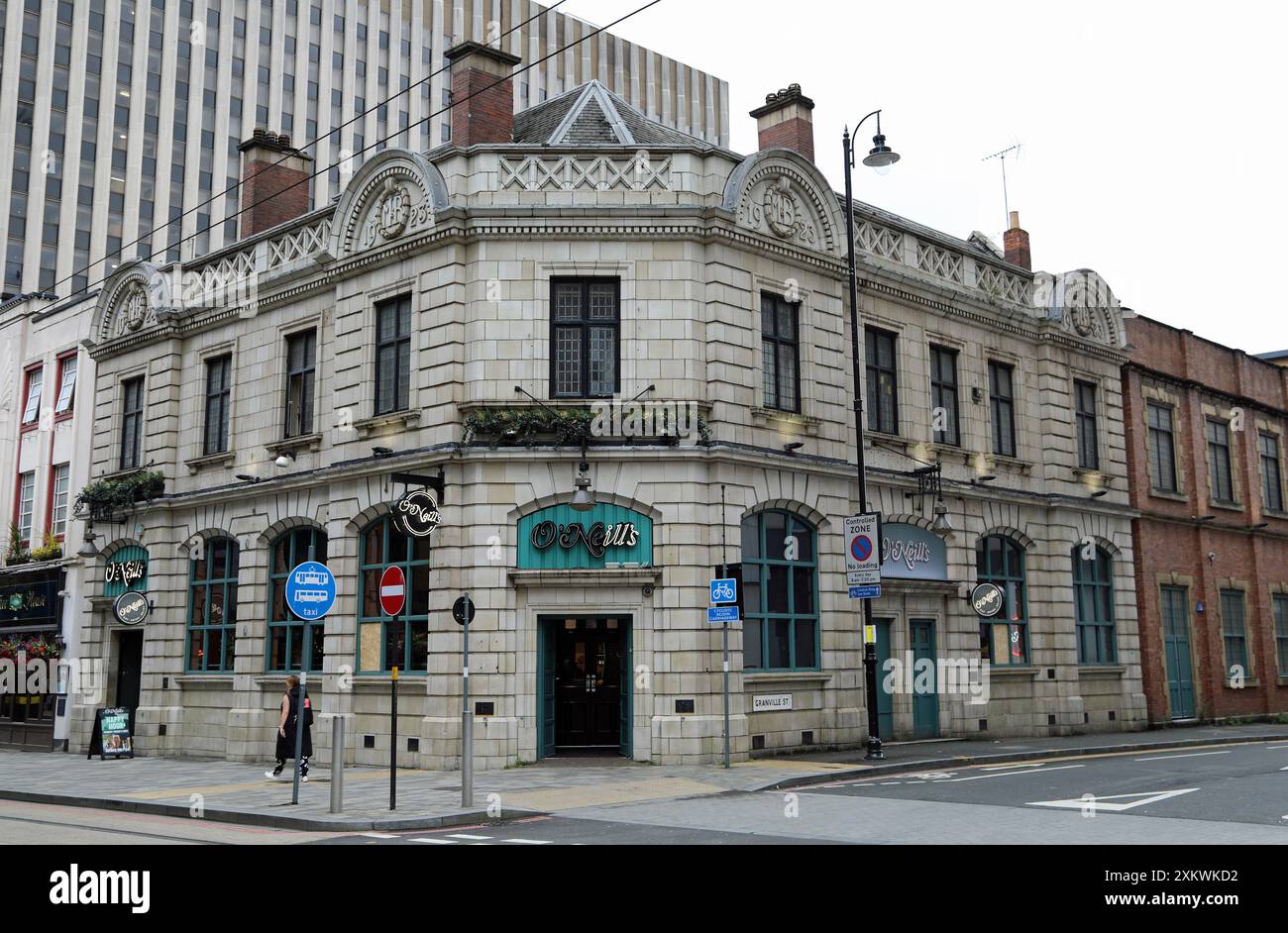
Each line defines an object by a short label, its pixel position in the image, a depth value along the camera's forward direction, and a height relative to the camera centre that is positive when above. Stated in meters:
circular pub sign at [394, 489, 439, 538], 21.42 +2.69
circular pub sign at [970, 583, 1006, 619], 26.72 +1.38
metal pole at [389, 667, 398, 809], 15.26 -1.16
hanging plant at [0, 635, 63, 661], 30.95 +0.55
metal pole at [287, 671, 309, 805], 15.98 -0.89
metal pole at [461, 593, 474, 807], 15.21 -1.17
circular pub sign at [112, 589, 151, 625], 28.23 +1.38
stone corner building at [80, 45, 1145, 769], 21.31 +4.20
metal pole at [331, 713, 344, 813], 14.91 -1.24
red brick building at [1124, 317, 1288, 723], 32.56 +3.88
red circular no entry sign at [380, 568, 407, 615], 16.14 +0.98
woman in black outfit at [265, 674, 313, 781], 19.64 -1.00
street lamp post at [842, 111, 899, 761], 21.03 +4.63
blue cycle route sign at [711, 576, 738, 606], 19.69 +1.19
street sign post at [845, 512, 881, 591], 21.00 +1.94
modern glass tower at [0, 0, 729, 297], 64.94 +33.38
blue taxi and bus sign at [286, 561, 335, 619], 15.55 +0.99
